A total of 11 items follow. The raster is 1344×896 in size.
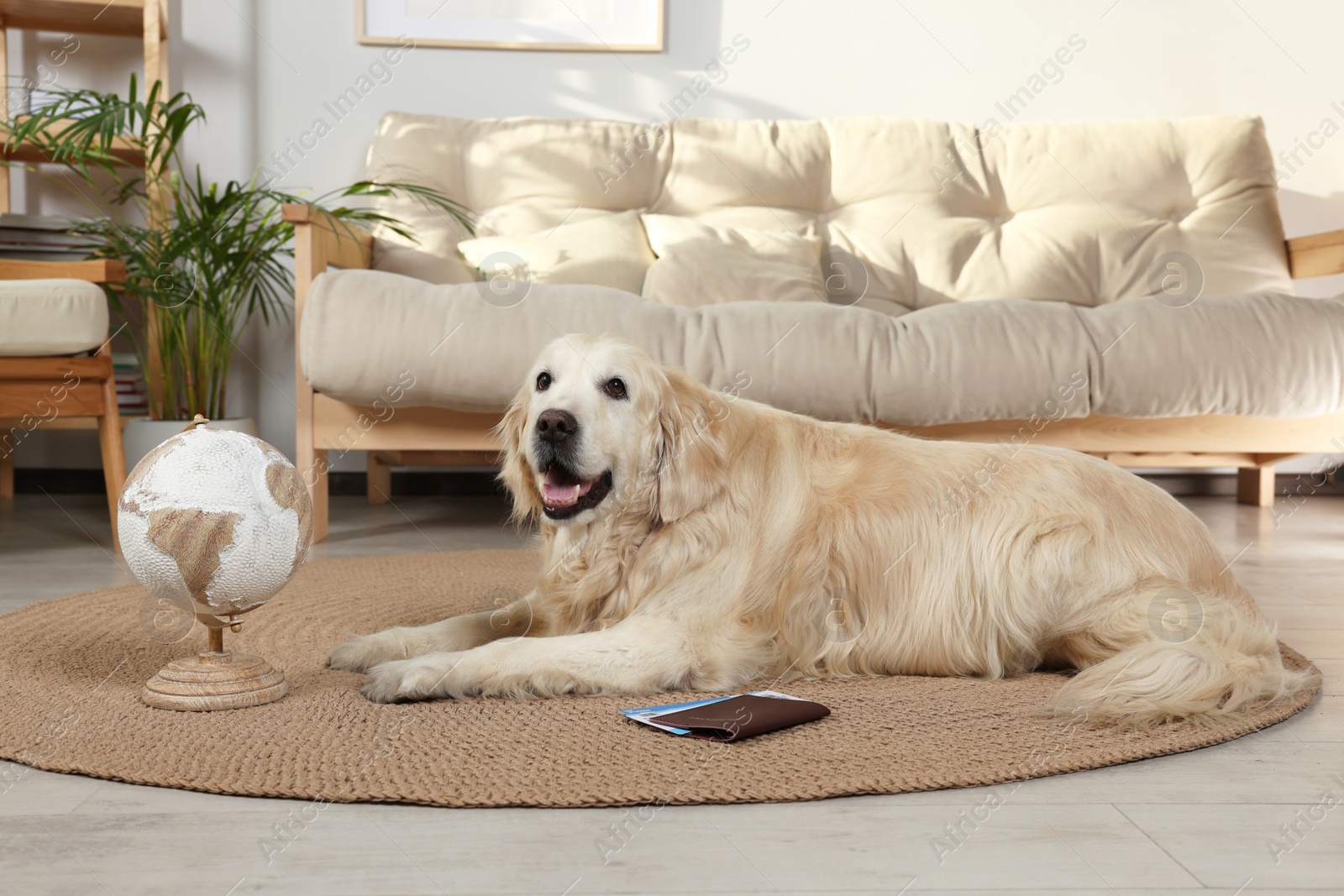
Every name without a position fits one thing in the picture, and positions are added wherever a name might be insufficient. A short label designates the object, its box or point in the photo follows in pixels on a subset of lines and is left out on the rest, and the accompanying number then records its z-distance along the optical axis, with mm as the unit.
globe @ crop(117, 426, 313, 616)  1440
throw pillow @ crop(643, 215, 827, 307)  3467
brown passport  1370
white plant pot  3477
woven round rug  1197
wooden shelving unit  3910
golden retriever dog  1678
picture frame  4293
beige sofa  2799
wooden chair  2758
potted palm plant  3459
